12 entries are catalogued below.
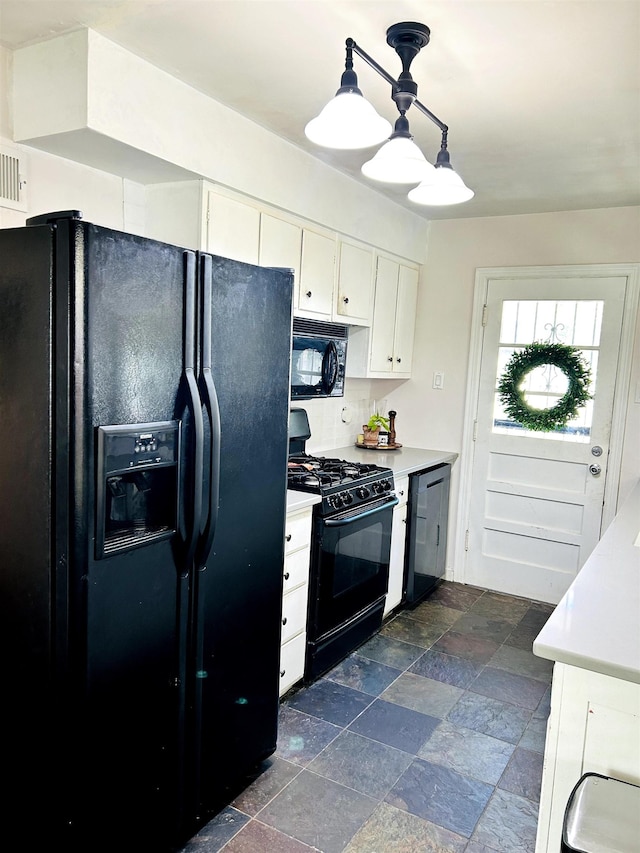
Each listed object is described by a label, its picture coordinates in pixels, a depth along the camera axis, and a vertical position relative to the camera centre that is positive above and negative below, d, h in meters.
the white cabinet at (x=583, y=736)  1.40 -0.82
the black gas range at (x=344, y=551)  2.84 -0.92
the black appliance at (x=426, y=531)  3.72 -1.03
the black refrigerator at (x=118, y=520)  1.51 -0.45
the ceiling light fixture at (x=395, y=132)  1.66 +0.62
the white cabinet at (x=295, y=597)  2.64 -1.02
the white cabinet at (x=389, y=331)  3.83 +0.18
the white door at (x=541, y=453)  3.84 -0.54
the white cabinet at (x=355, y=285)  3.46 +0.41
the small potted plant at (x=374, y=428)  4.27 -0.46
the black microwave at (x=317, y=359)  3.09 -0.01
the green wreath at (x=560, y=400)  3.86 -0.11
